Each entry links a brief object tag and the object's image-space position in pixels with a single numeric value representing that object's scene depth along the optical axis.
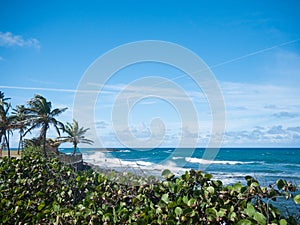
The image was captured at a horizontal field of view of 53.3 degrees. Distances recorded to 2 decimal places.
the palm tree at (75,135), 32.71
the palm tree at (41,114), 24.20
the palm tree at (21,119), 24.24
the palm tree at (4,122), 25.08
